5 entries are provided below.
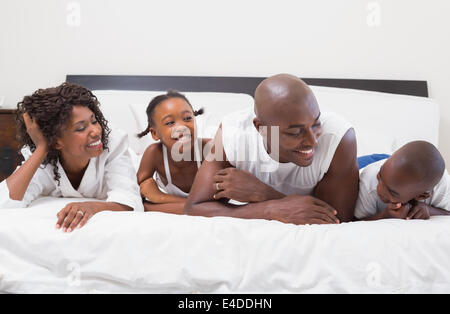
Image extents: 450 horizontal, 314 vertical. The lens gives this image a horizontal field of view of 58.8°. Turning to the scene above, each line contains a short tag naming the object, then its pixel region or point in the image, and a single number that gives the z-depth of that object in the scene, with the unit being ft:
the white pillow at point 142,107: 7.10
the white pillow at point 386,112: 7.34
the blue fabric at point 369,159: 5.45
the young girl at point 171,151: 5.47
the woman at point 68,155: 4.67
